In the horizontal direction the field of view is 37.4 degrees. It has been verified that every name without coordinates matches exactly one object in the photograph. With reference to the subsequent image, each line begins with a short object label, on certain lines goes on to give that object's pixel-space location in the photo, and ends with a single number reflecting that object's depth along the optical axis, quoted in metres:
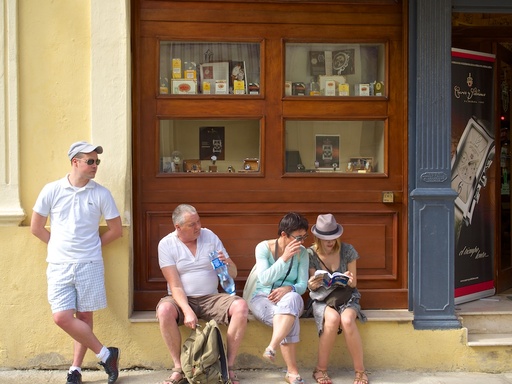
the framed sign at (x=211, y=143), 6.31
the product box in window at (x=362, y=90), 6.35
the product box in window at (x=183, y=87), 6.25
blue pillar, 6.07
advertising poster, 6.70
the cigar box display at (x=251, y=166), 6.31
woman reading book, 5.69
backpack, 5.36
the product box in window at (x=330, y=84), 6.34
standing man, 5.50
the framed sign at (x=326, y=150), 6.39
